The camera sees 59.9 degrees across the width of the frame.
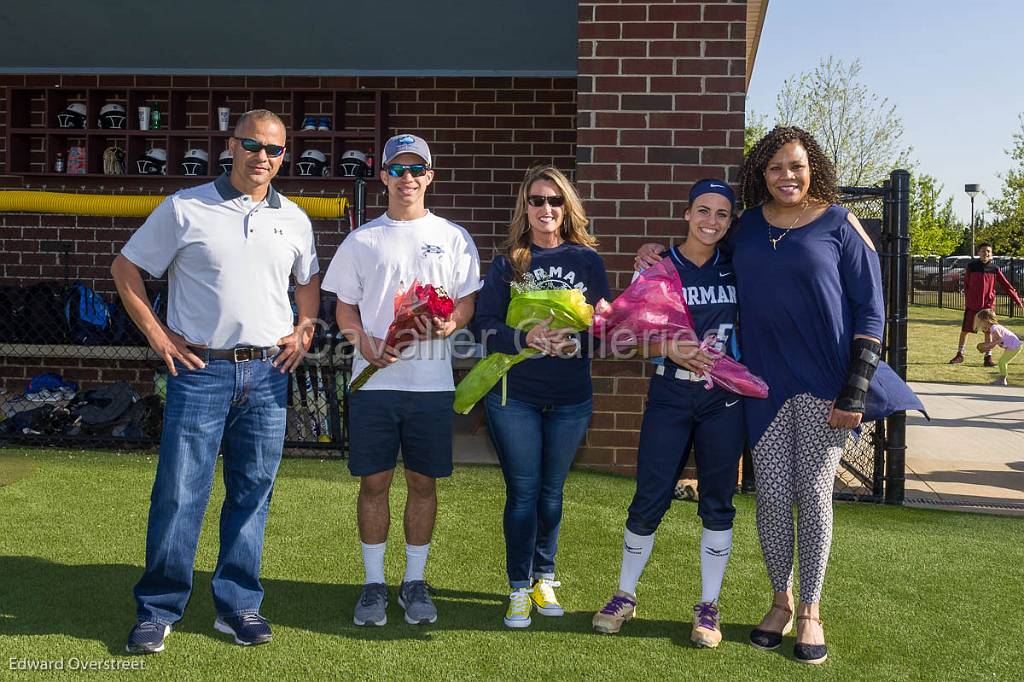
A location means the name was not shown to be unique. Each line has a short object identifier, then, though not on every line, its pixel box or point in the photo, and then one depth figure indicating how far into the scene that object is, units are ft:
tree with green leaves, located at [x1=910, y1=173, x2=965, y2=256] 125.70
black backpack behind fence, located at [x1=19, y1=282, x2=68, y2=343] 24.07
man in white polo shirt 10.66
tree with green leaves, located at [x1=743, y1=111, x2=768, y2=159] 108.99
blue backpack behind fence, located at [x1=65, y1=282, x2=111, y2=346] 23.89
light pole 125.29
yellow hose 23.62
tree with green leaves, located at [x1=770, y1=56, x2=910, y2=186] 92.89
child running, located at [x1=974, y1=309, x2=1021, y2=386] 40.47
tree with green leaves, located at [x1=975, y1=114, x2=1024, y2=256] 98.53
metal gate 18.11
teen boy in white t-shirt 11.16
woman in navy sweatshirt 11.23
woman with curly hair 10.57
